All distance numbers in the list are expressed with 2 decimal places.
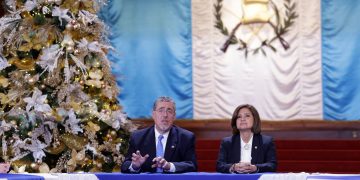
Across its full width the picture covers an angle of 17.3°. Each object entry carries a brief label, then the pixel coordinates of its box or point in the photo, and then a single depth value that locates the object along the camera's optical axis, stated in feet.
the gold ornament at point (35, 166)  30.51
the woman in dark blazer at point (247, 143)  26.66
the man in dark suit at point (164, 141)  25.70
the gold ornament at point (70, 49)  31.51
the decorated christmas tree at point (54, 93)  30.88
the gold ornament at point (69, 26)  31.62
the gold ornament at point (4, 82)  31.60
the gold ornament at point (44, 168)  30.42
